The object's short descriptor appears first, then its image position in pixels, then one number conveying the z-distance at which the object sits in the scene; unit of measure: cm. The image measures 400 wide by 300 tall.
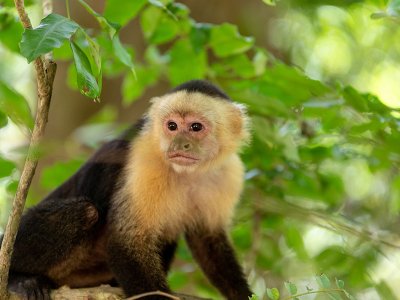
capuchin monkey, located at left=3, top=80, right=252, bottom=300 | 704
